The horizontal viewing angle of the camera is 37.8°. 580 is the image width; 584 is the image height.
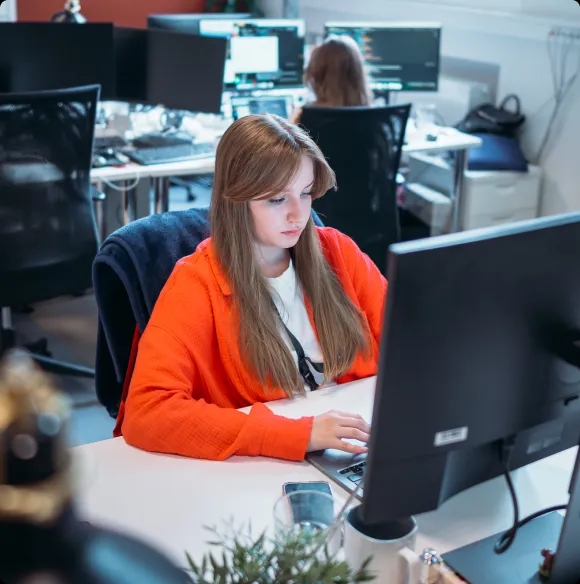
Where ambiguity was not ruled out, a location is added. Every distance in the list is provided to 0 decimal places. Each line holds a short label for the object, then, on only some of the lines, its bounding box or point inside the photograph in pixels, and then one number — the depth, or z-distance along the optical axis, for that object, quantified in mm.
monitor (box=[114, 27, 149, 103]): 3535
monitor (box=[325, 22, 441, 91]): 3969
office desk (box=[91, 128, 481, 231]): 3178
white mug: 1007
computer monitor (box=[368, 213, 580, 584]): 870
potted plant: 737
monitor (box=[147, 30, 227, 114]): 3449
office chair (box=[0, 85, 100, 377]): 2611
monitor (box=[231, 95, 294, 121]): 3914
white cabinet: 4059
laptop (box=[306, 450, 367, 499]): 1264
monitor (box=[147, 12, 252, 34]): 3973
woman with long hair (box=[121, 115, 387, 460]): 1323
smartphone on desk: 1072
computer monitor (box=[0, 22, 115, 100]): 3309
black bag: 4207
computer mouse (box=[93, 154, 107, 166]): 3207
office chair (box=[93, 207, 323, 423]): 1614
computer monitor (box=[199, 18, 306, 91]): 3834
